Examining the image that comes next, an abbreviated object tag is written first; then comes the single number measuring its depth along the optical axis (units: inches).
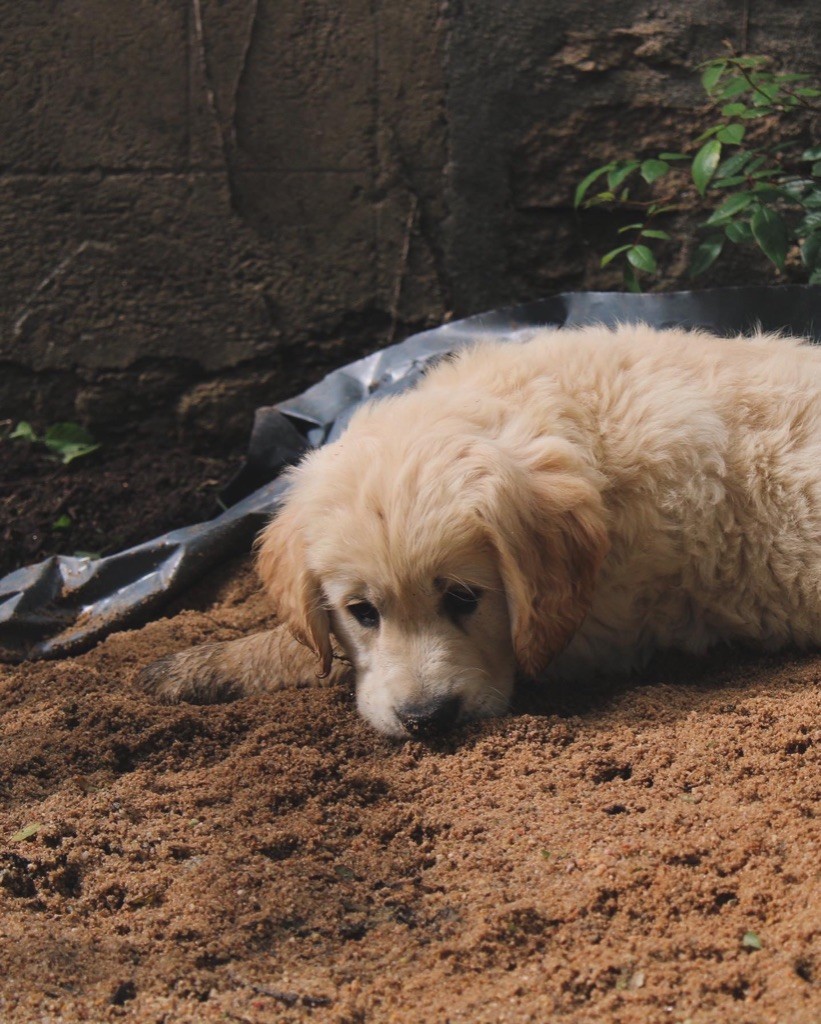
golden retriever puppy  116.4
